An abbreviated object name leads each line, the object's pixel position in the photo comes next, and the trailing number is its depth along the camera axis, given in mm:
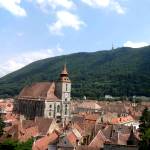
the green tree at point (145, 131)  29578
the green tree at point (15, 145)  36475
